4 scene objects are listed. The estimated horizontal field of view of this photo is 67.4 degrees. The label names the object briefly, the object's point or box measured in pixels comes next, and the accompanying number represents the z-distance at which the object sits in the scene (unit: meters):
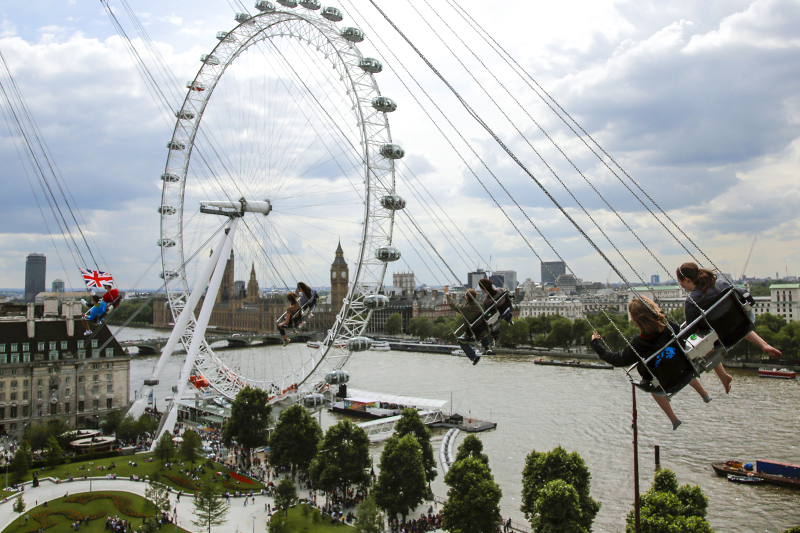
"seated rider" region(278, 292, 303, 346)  13.29
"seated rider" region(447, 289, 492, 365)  9.15
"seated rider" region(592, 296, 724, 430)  5.70
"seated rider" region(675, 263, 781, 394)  6.04
